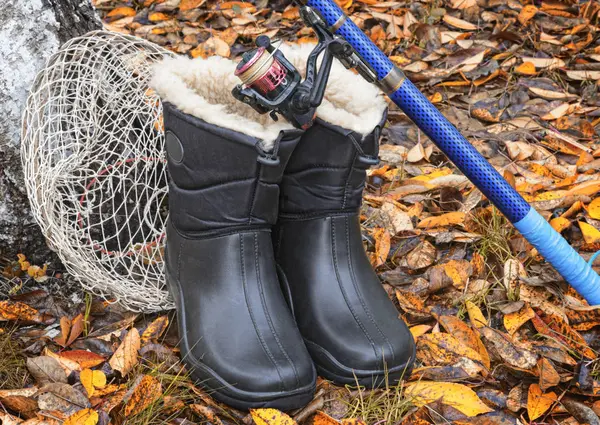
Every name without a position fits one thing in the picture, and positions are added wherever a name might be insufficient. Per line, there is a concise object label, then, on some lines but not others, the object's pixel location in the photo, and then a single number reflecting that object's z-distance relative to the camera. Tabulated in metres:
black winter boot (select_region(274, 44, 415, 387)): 1.38
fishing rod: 1.31
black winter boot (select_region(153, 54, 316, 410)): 1.34
